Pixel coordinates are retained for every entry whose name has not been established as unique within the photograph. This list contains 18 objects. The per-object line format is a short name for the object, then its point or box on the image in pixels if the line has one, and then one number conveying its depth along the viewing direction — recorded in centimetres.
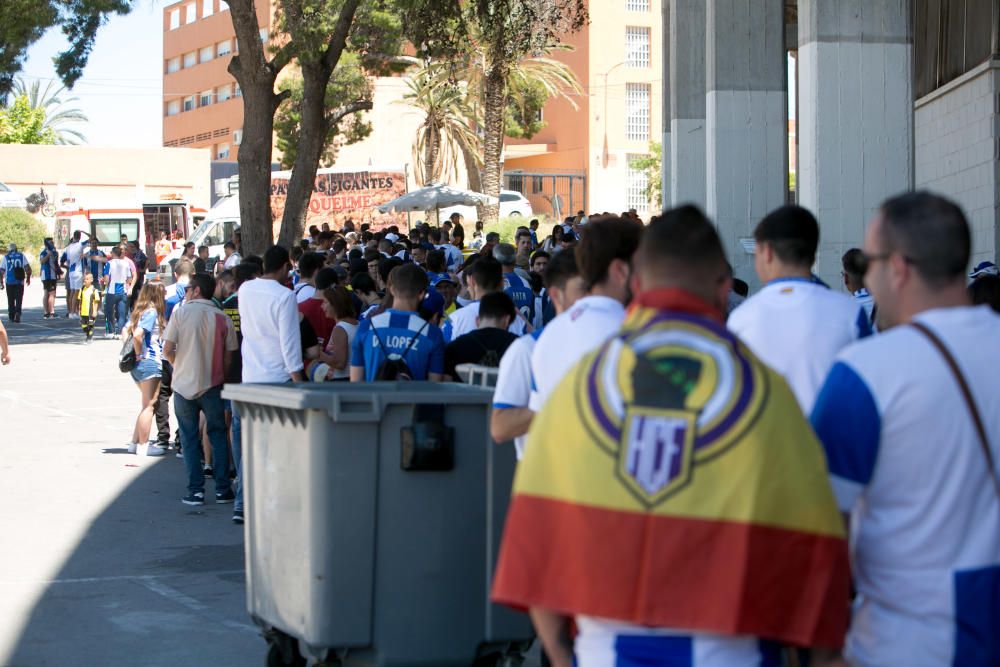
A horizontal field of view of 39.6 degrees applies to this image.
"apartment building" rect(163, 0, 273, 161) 8700
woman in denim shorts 1281
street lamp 6962
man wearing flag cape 282
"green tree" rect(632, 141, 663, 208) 6925
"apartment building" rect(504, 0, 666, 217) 6694
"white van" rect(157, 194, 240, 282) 4362
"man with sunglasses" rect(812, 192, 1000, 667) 313
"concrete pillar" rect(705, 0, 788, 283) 1744
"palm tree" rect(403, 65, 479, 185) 5438
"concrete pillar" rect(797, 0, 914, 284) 1270
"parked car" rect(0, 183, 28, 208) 5741
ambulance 4978
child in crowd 2822
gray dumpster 546
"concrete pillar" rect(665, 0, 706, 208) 2158
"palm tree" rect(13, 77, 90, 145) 9856
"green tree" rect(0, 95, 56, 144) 8531
